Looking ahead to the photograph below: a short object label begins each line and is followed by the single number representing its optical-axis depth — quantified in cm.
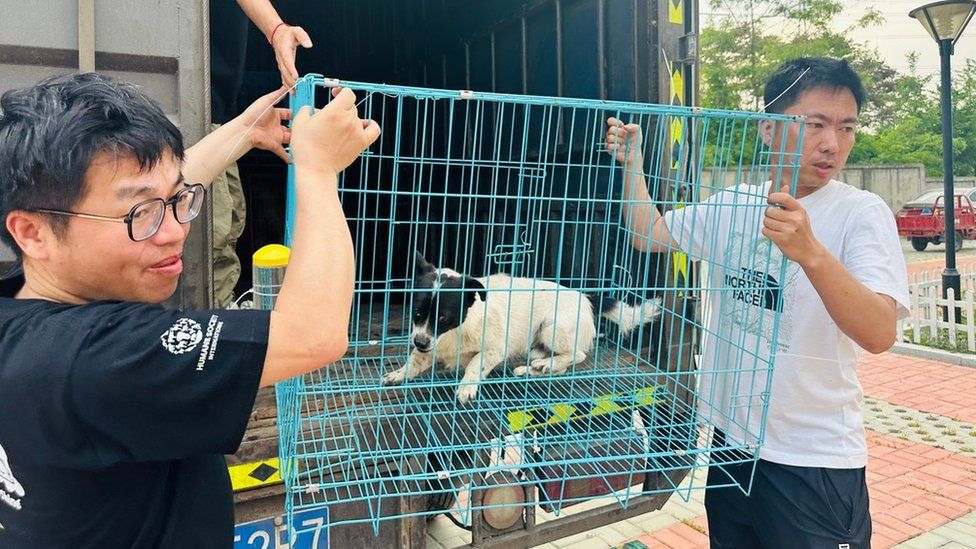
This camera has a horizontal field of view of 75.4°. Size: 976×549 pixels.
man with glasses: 110
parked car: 1903
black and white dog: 293
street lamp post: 781
